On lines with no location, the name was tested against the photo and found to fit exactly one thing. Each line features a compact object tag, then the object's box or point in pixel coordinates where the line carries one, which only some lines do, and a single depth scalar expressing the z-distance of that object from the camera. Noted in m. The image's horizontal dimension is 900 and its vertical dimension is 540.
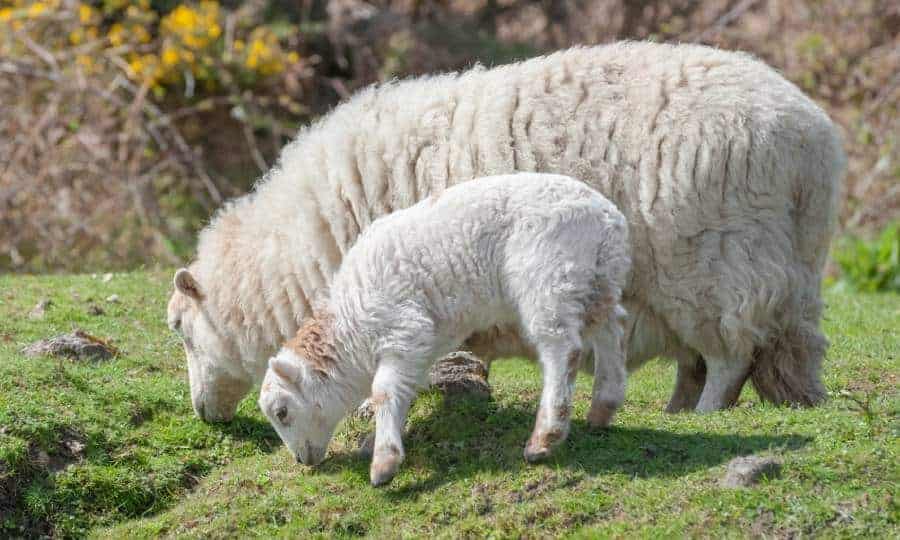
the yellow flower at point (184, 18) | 26.98
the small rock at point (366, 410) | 12.10
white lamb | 9.76
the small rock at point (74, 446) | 11.34
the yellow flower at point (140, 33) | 26.55
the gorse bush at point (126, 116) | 24.22
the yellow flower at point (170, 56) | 26.45
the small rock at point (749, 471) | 9.14
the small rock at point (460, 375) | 12.09
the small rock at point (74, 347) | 13.47
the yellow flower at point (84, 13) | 26.08
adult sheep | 11.30
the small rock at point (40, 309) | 15.28
